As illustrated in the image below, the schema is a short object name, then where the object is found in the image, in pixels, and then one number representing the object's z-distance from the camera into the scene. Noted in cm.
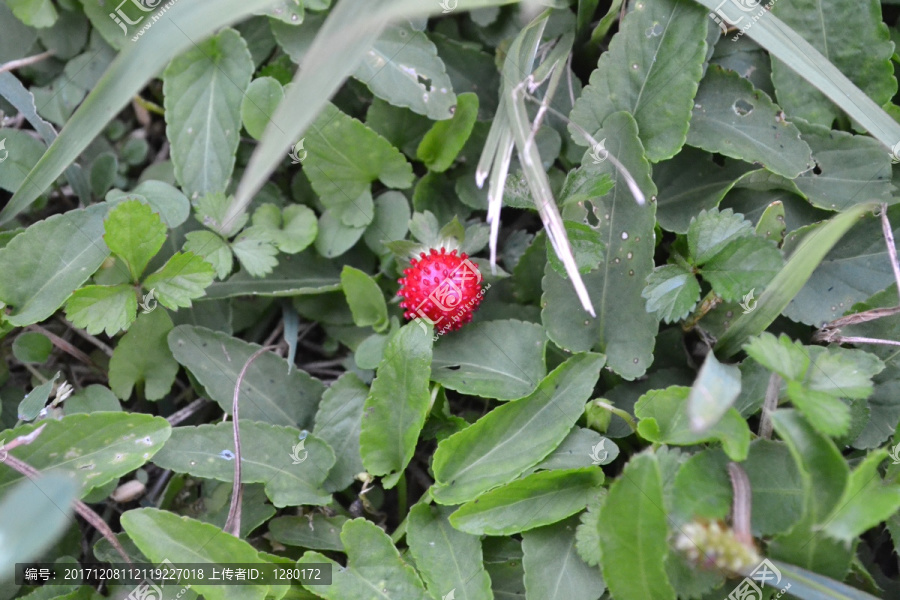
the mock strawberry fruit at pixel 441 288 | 52
